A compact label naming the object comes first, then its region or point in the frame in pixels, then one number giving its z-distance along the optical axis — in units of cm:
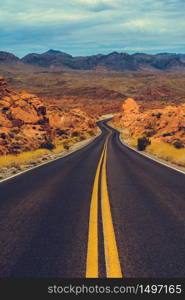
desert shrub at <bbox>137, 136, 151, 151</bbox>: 3522
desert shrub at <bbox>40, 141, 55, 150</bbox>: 3468
